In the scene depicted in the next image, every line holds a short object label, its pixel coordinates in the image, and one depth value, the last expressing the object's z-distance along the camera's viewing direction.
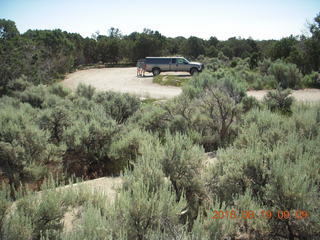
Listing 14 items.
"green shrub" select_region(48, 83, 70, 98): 11.93
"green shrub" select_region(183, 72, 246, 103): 10.21
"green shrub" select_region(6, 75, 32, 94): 14.01
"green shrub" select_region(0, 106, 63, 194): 4.53
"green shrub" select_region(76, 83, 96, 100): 11.47
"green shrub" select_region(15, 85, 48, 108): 9.84
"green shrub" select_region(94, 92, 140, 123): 8.70
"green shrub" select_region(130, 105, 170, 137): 7.32
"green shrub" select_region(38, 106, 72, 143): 6.53
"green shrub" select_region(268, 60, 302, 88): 16.66
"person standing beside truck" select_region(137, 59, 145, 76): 27.15
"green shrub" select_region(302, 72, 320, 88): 16.74
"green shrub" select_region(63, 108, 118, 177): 5.75
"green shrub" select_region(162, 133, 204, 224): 3.62
